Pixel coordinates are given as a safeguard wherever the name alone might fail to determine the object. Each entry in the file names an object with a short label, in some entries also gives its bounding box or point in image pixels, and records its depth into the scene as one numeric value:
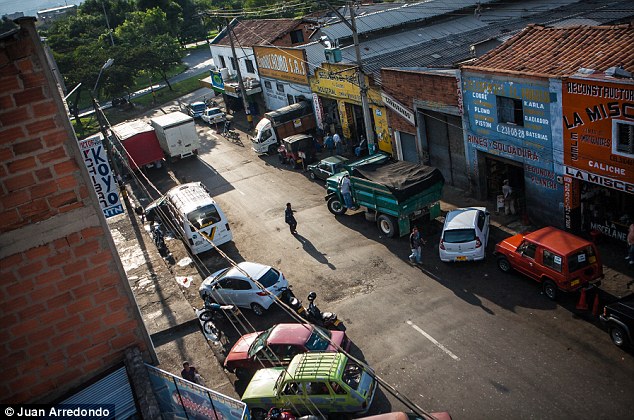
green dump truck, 22.53
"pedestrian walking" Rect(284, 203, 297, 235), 25.00
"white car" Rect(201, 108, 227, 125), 46.72
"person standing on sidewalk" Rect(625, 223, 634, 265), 17.91
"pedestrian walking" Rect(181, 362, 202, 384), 11.15
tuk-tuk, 33.91
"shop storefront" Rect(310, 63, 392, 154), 31.03
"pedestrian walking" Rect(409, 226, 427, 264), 20.78
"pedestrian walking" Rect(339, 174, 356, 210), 25.73
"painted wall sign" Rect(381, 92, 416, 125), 27.95
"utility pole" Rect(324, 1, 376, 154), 26.14
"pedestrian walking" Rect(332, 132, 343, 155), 34.69
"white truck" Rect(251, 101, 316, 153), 37.53
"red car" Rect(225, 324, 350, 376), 15.48
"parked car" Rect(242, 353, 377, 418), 13.52
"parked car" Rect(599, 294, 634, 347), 14.39
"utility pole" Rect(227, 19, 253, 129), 43.66
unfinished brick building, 5.23
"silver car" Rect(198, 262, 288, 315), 19.41
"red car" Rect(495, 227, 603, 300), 16.70
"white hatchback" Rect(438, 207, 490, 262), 19.89
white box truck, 37.41
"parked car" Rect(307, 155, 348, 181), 29.48
